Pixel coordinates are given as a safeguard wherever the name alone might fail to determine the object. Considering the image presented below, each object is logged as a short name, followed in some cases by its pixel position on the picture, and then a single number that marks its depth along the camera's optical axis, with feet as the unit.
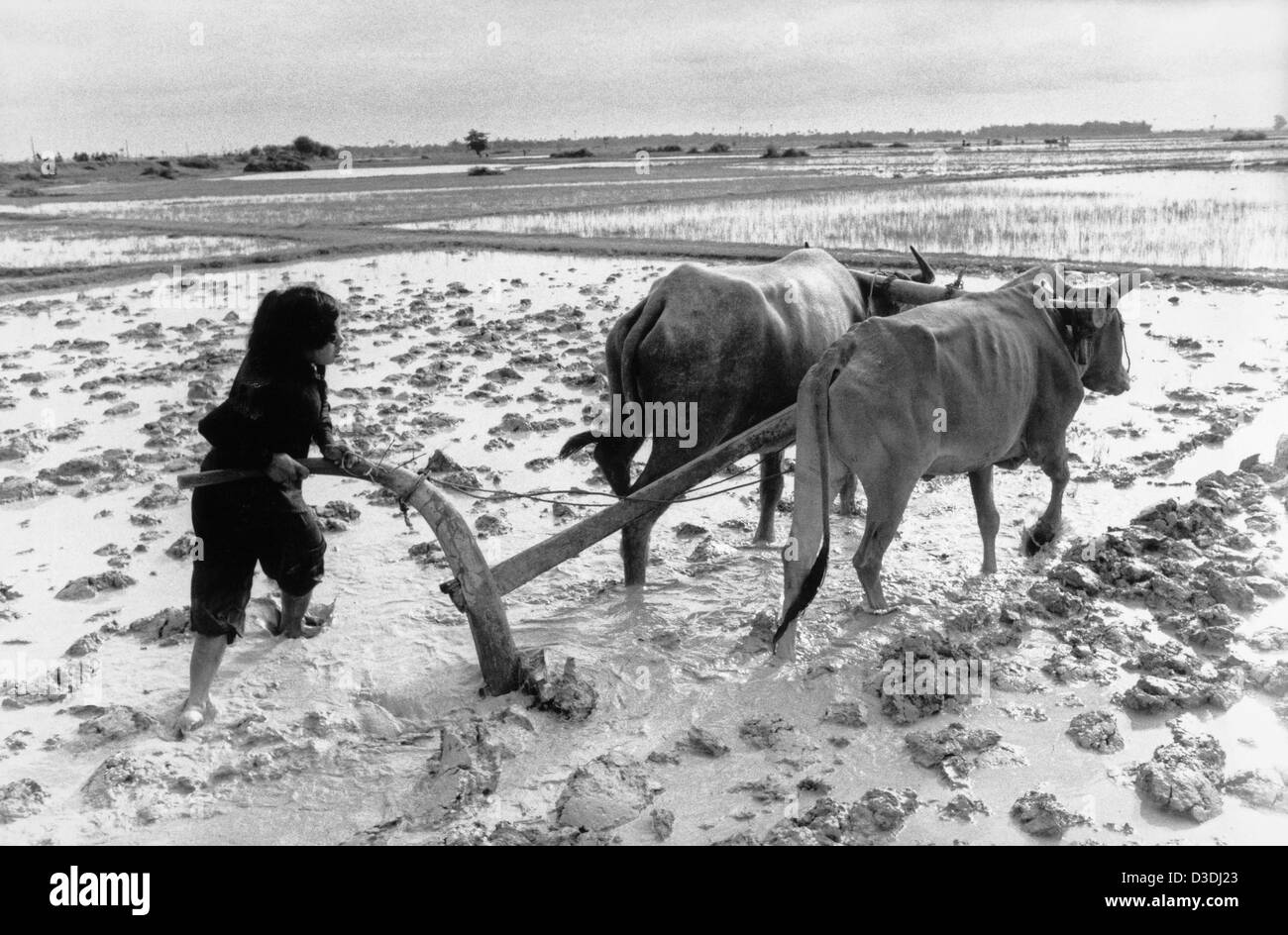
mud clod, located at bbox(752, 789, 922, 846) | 9.73
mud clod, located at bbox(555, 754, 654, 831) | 10.20
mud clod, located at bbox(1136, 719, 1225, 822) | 10.09
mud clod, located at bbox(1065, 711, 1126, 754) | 11.29
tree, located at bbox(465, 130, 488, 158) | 181.88
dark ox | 14.89
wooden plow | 11.98
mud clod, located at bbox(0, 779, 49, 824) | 10.23
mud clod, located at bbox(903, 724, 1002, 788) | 10.92
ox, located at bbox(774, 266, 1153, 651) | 13.05
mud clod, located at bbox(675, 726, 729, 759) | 11.45
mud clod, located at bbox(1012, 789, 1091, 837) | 9.86
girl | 11.33
